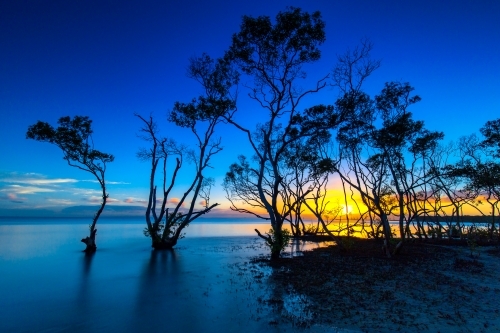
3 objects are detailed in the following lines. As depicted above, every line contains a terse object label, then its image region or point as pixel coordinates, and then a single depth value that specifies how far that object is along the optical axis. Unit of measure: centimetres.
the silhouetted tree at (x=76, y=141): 2308
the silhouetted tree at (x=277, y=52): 1727
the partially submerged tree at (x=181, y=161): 2308
